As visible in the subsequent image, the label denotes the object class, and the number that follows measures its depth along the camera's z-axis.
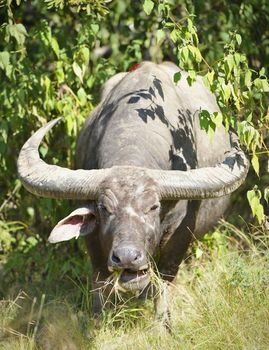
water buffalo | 10.13
